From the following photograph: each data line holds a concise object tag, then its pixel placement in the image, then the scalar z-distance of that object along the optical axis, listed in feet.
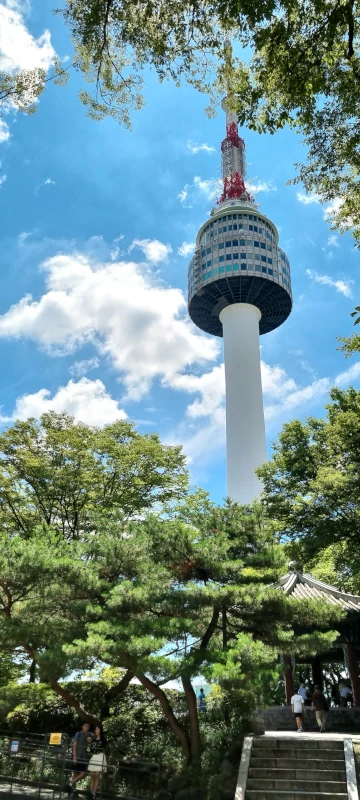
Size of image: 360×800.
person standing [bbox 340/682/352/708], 61.87
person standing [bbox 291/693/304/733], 48.69
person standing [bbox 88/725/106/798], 34.98
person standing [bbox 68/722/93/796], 36.32
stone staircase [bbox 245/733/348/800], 33.78
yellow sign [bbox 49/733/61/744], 36.50
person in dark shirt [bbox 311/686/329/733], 47.42
